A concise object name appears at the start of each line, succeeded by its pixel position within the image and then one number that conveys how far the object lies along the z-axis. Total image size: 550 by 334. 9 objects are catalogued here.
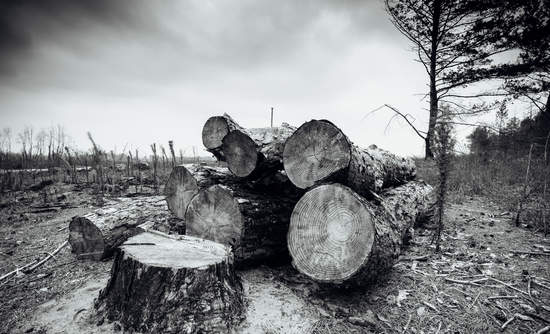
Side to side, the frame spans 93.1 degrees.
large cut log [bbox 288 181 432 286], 2.21
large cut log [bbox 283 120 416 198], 2.52
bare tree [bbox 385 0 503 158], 9.11
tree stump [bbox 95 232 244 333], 1.95
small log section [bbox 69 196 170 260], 3.35
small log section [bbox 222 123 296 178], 3.13
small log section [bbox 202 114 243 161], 3.66
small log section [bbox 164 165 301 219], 3.46
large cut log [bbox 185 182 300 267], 2.90
